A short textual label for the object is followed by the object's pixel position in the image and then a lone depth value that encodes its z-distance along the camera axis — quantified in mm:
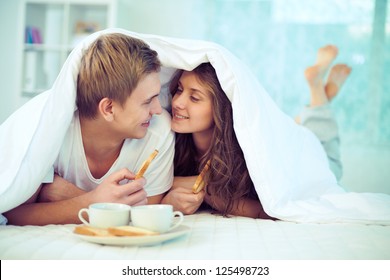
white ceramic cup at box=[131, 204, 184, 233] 1015
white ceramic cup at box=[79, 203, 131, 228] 1039
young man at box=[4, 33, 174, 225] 1320
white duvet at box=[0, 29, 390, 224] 1265
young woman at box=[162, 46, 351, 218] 1559
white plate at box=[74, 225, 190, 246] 972
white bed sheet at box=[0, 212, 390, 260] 967
